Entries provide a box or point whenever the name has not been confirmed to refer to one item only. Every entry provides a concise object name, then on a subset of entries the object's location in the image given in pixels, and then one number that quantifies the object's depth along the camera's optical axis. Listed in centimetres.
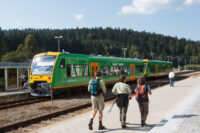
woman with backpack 742
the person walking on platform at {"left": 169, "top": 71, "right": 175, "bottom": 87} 2306
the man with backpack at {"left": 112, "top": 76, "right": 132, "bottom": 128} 733
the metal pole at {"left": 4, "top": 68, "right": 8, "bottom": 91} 2008
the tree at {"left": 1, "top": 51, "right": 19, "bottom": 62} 7125
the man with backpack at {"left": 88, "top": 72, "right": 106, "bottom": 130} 738
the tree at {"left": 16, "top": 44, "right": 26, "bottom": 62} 7786
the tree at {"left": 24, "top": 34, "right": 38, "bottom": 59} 9294
